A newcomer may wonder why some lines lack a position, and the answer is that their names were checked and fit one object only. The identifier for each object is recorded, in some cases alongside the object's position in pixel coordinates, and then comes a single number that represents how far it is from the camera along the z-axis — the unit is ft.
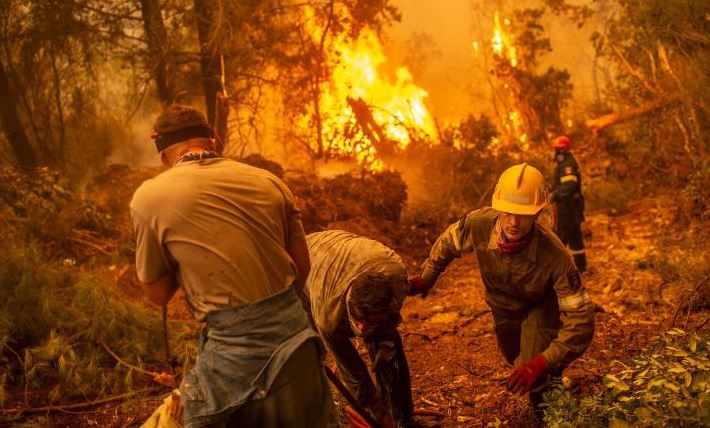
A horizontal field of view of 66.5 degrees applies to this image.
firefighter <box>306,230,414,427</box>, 8.98
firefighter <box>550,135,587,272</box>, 22.93
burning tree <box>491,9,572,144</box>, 53.83
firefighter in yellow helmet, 9.69
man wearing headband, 7.09
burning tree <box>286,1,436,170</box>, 36.37
